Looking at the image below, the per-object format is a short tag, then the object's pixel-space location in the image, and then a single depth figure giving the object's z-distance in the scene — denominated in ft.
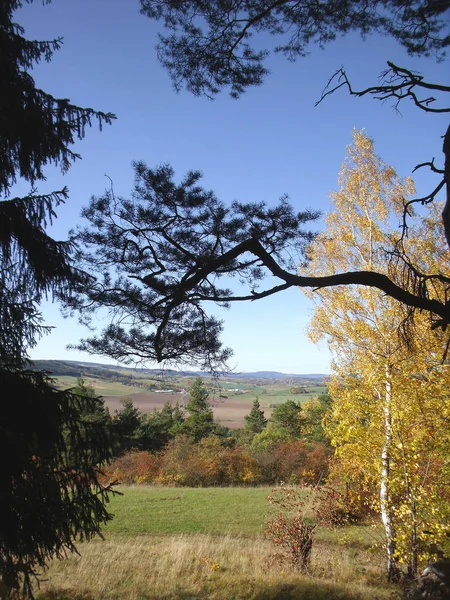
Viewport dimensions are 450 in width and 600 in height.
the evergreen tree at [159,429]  98.89
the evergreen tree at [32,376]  9.34
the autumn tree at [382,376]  19.79
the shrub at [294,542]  24.03
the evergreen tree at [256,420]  137.08
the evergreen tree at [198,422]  98.37
